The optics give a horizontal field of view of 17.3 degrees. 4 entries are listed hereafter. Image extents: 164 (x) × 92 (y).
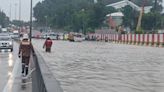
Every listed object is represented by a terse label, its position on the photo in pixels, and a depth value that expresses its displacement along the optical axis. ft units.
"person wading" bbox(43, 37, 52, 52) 152.25
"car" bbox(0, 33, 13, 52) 174.37
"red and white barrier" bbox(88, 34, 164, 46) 240.65
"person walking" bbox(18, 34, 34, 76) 71.61
